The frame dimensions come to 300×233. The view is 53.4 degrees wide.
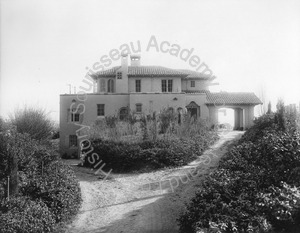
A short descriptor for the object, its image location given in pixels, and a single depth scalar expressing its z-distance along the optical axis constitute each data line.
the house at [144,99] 27.36
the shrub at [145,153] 15.93
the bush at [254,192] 7.05
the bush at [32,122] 17.38
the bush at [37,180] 8.58
